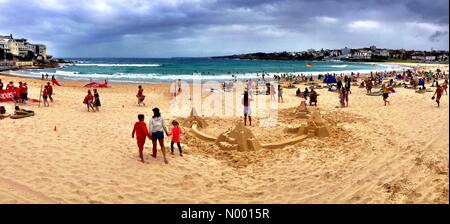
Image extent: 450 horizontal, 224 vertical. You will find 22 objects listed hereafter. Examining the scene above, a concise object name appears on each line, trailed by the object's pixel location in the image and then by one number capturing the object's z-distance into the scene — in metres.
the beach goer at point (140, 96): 19.09
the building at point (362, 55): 163.25
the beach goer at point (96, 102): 16.19
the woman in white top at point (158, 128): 8.41
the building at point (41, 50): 140.75
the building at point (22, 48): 125.57
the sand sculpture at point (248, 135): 10.10
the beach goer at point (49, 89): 17.78
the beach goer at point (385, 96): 19.03
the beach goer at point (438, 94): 16.68
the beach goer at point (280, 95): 22.25
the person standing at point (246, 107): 13.39
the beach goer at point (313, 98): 19.69
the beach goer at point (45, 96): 17.00
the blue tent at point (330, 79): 33.11
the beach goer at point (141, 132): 8.35
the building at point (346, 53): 186.49
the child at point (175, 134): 9.20
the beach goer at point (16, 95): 16.89
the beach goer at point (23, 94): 16.81
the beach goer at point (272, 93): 22.43
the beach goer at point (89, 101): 16.05
